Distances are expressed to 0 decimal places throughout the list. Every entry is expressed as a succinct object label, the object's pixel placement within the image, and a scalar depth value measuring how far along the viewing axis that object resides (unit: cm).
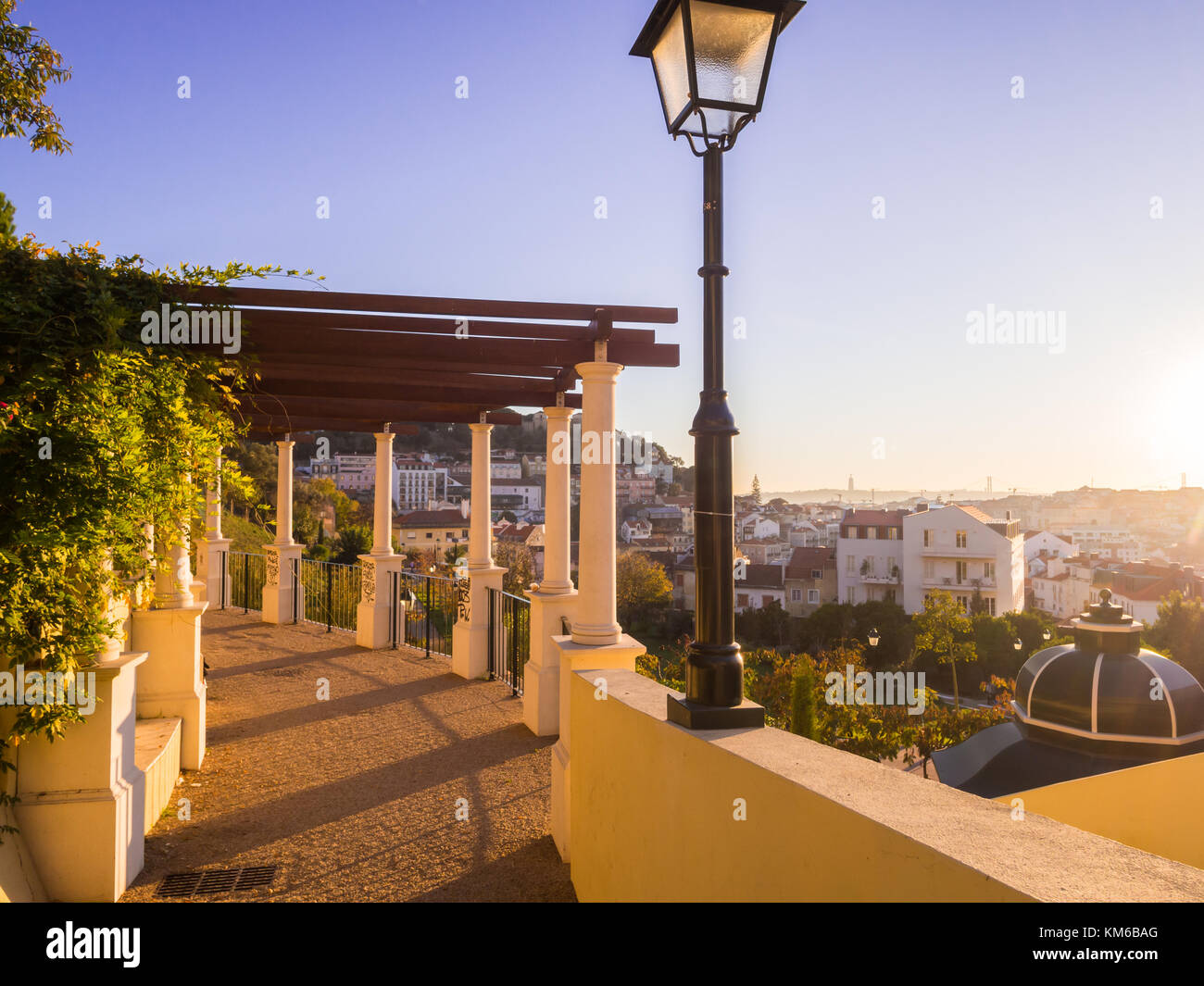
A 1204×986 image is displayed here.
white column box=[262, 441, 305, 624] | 1300
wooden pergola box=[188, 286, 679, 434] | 509
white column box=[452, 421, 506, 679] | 910
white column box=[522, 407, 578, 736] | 677
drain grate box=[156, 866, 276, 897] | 391
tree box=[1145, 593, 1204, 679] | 2997
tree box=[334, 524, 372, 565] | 2686
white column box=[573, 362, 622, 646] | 531
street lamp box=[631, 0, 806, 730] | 241
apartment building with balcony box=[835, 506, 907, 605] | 5156
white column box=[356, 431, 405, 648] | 1102
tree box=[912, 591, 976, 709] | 2139
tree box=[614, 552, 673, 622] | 3338
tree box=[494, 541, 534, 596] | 3288
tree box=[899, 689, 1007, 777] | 1513
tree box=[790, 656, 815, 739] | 1058
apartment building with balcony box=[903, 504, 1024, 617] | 4647
